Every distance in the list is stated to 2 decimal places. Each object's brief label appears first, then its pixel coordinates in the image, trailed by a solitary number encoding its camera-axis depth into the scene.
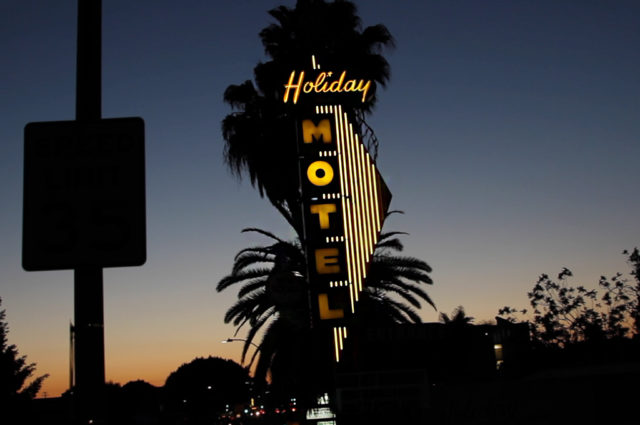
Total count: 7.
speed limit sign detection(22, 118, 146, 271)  3.88
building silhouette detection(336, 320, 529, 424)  23.23
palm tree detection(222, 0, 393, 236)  29.78
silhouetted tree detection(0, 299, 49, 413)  36.78
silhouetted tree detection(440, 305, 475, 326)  31.89
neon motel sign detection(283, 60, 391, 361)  24.67
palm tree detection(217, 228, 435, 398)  25.72
